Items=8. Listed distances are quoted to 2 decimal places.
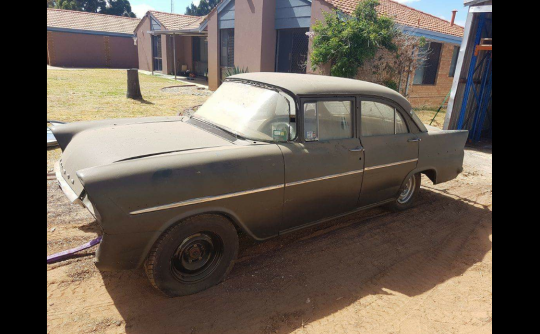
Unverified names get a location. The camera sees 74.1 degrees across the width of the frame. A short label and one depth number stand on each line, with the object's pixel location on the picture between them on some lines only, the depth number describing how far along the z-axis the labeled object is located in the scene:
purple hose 3.28
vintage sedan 2.63
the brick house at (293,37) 13.22
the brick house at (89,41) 27.16
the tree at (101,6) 44.78
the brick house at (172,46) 24.39
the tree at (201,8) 63.23
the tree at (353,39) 9.88
